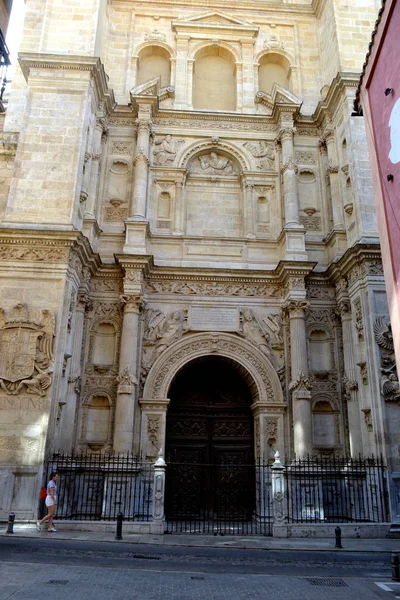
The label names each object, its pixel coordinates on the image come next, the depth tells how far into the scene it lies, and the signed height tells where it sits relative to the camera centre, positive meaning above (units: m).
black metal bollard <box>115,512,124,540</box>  11.24 -0.49
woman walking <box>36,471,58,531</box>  11.69 +0.01
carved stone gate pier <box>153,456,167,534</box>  12.29 +0.21
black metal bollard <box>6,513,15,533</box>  11.49 -0.44
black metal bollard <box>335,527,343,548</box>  11.02 -0.60
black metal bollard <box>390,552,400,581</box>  7.94 -0.80
